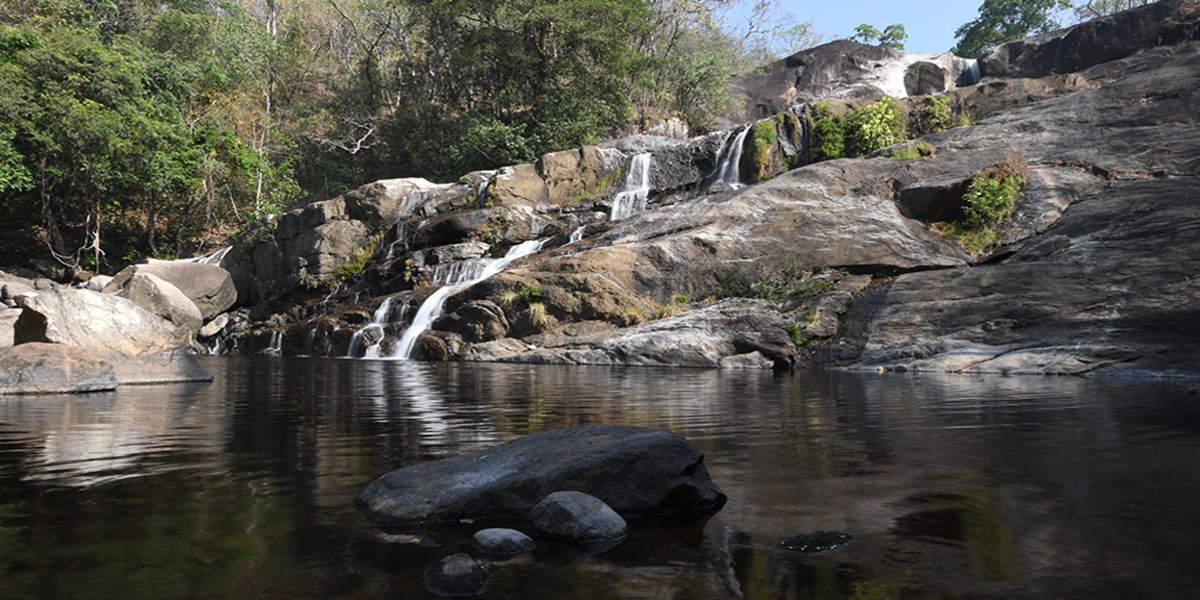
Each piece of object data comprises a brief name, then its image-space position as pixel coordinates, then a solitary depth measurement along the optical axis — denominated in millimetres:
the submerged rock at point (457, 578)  2799
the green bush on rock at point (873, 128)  28344
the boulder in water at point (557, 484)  3939
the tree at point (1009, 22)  53062
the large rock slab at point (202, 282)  29609
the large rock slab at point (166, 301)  22188
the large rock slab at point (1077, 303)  12891
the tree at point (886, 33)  56759
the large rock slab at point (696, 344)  17047
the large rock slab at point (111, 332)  12539
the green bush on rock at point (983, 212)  20406
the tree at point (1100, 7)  52719
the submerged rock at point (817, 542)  3322
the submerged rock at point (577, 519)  3510
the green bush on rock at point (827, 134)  28859
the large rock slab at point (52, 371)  10258
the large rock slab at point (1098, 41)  32656
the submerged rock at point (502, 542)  3316
